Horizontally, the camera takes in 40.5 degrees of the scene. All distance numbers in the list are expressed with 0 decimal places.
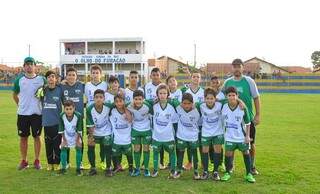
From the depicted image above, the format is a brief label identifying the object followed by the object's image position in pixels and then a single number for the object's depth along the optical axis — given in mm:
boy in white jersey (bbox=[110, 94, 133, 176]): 7438
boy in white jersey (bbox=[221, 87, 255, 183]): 7000
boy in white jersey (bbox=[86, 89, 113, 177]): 7508
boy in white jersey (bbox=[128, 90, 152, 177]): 7434
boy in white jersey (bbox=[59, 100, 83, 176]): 7569
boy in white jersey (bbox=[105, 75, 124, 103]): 7770
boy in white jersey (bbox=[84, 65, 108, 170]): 7840
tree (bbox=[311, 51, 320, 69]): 89688
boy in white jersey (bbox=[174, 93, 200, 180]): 7270
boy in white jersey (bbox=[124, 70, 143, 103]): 7797
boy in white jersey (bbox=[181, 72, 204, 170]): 7762
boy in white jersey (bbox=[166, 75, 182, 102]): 7996
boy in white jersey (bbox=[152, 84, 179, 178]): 7328
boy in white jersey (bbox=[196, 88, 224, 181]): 7184
